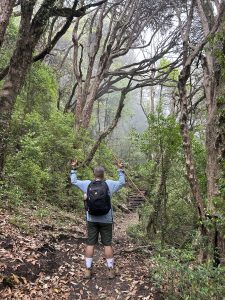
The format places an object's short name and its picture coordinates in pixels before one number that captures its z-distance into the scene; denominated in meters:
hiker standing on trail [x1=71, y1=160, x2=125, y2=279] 5.70
